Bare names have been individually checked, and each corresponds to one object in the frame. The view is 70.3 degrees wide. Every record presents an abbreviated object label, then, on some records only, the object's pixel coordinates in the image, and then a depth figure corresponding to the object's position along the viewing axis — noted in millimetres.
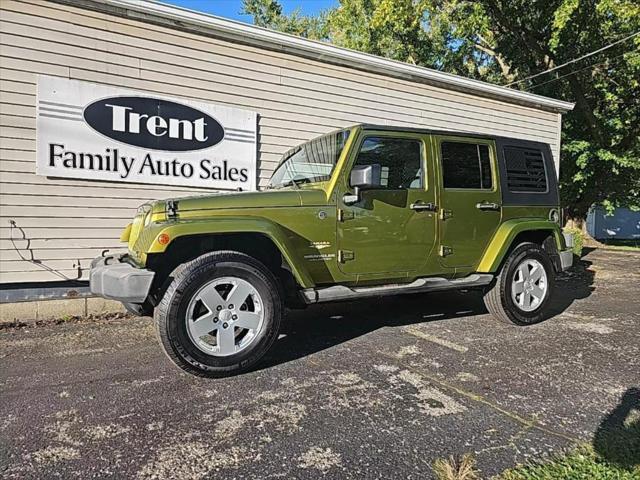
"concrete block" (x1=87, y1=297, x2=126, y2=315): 5336
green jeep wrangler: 3250
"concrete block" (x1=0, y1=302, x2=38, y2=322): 4867
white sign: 5004
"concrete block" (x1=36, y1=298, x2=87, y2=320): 5051
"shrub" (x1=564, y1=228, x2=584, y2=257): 9823
